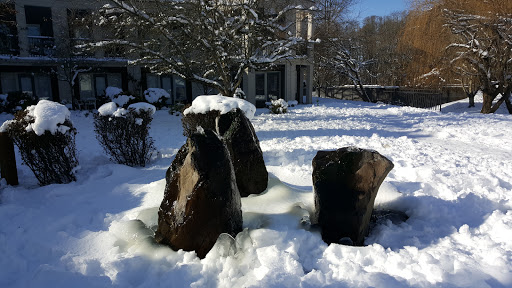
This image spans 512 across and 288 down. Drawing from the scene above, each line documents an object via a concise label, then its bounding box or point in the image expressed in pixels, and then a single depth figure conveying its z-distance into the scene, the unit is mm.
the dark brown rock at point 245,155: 4816
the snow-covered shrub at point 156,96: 18859
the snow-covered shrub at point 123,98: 14264
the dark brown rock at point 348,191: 3387
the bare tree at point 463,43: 13664
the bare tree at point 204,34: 10422
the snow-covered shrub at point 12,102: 15680
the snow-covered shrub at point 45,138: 5203
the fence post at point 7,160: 5320
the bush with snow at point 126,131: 6527
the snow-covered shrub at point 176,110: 15784
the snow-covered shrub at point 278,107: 17234
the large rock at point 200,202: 3211
